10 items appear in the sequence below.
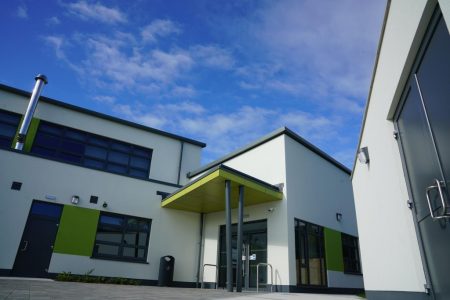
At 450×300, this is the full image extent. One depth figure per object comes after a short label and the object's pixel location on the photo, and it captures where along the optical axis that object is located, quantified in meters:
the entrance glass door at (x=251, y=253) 9.71
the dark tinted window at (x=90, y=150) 11.80
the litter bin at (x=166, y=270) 10.72
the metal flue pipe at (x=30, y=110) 10.88
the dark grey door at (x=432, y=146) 2.23
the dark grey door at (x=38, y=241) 9.09
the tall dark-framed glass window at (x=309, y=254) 9.50
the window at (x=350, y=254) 11.89
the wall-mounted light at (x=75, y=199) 10.27
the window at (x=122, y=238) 10.49
